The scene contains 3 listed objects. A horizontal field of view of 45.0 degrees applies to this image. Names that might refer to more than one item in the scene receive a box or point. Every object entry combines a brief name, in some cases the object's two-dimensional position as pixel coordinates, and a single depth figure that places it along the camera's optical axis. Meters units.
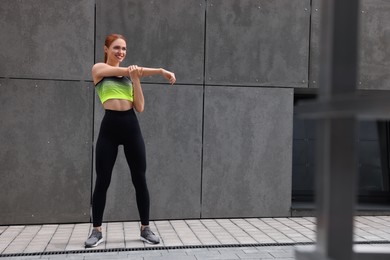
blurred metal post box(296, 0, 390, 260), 1.01
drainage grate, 4.16
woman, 4.45
